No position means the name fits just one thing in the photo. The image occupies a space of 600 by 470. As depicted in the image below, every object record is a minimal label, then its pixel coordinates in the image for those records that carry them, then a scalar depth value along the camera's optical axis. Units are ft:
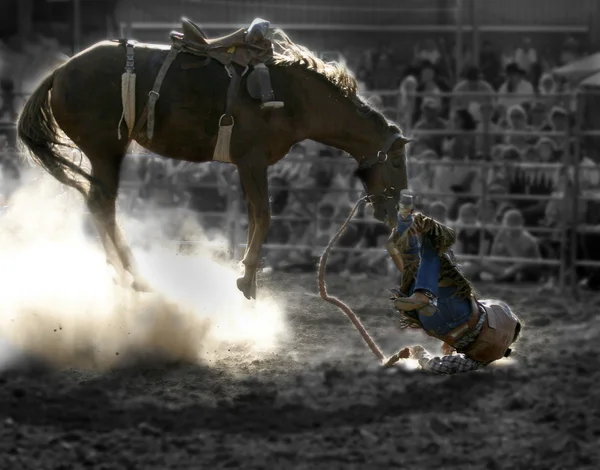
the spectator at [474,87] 69.72
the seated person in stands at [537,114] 67.92
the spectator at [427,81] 73.46
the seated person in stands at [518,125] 64.49
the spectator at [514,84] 73.20
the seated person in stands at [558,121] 63.32
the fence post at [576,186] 59.41
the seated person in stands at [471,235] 62.85
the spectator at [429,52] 77.89
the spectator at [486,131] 62.44
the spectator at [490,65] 74.43
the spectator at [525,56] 76.38
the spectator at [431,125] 66.18
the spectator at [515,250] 61.98
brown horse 44.29
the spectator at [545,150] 62.54
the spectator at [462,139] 65.67
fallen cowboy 33.17
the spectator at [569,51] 75.29
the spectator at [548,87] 70.13
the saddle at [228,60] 43.96
